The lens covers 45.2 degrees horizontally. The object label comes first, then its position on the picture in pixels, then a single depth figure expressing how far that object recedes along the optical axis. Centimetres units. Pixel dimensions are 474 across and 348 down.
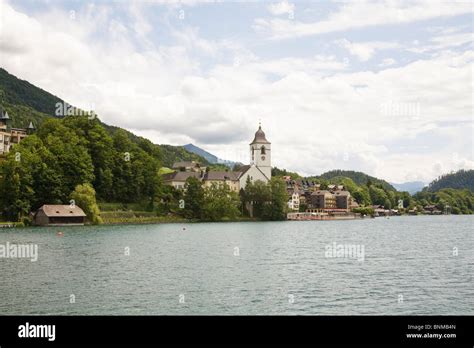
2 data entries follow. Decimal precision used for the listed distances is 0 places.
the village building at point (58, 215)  8828
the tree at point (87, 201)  9194
